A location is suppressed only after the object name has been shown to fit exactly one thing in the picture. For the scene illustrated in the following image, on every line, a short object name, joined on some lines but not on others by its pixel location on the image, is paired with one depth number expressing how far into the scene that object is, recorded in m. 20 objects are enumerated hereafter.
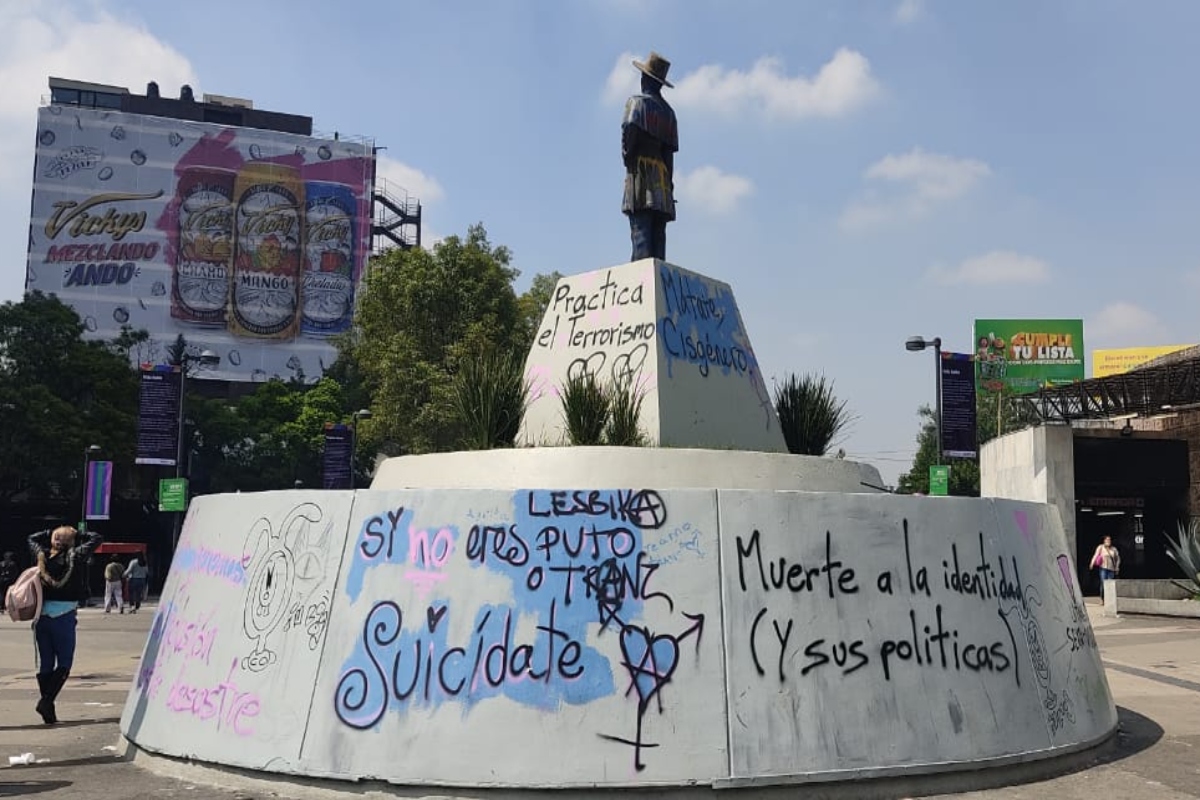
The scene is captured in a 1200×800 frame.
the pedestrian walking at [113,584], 27.06
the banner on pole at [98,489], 31.14
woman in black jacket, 8.82
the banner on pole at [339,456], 30.59
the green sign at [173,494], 29.11
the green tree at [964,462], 61.38
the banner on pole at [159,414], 28.86
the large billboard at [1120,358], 68.38
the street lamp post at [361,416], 31.53
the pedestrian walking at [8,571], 29.93
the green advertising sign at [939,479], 21.33
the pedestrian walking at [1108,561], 22.05
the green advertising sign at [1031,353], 58.66
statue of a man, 11.28
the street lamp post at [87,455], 31.17
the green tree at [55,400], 37.41
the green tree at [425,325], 34.22
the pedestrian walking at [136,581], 29.06
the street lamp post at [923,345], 22.14
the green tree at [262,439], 52.53
